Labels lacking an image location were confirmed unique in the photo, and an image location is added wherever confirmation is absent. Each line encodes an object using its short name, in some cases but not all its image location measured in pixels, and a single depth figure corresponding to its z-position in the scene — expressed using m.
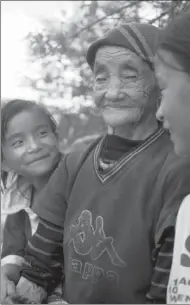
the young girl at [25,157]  2.06
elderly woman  1.71
